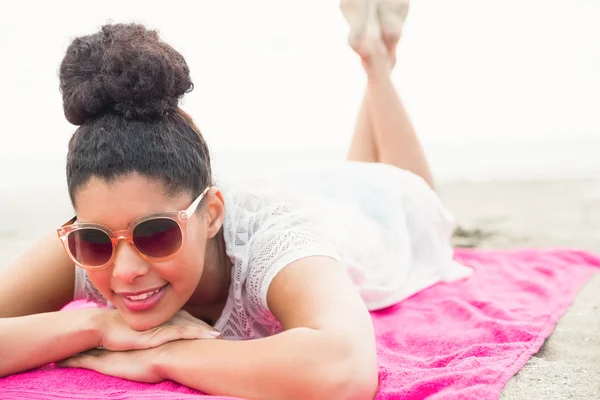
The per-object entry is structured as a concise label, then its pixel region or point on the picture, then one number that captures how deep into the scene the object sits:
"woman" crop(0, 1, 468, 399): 2.13
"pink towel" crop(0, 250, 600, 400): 2.26
